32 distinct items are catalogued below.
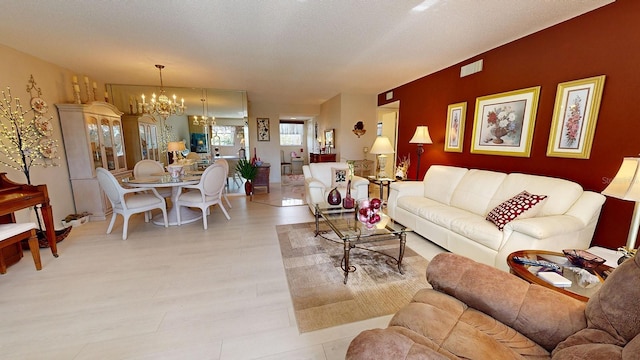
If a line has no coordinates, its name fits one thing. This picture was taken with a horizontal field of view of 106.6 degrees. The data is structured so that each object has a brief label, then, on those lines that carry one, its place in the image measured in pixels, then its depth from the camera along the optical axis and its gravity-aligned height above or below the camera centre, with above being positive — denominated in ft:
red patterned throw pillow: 7.34 -2.00
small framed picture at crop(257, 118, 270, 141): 23.77 +1.50
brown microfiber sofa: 2.63 -2.34
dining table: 10.86 -1.81
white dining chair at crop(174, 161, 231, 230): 11.47 -2.40
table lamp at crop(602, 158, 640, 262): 5.04 -0.94
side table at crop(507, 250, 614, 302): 4.44 -2.64
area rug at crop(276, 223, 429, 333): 5.88 -4.07
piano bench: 6.91 -2.77
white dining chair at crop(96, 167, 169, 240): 9.92 -2.54
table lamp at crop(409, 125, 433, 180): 12.89 +0.45
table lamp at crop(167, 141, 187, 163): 15.71 -0.20
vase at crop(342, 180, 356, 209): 9.26 -2.24
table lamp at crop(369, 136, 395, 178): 14.33 -0.16
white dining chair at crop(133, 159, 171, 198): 13.32 -1.50
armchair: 13.15 -2.22
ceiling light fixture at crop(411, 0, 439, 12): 6.80 +4.01
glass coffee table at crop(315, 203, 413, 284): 7.21 -2.80
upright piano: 7.77 -1.76
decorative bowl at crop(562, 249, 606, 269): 5.08 -2.45
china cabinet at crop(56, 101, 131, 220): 12.23 -0.27
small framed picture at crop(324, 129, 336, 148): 22.13 +0.61
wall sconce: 20.17 +1.37
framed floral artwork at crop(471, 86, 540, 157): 9.12 +0.92
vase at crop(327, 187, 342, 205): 9.93 -2.22
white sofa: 6.60 -2.34
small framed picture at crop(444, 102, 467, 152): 11.95 +0.93
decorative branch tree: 9.23 +0.41
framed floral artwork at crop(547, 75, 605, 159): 7.37 +0.88
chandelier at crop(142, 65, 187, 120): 12.93 +2.07
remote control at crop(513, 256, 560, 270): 5.15 -2.59
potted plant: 17.33 -2.02
